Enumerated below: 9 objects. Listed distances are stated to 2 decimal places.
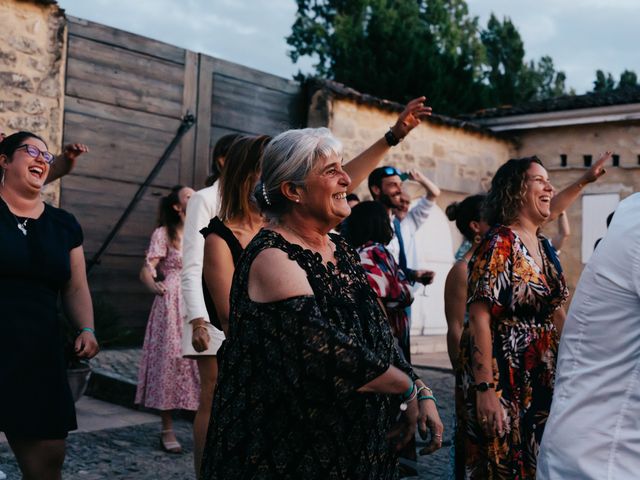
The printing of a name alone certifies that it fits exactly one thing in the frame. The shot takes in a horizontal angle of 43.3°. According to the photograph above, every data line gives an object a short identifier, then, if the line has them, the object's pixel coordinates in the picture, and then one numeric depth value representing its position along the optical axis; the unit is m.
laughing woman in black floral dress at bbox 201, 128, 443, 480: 2.17
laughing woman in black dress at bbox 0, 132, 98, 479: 3.18
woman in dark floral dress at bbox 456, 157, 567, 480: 3.32
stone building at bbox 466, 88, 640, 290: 13.16
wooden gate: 8.54
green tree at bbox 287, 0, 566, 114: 23.97
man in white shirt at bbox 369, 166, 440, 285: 5.48
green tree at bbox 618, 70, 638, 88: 38.41
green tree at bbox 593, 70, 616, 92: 37.93
